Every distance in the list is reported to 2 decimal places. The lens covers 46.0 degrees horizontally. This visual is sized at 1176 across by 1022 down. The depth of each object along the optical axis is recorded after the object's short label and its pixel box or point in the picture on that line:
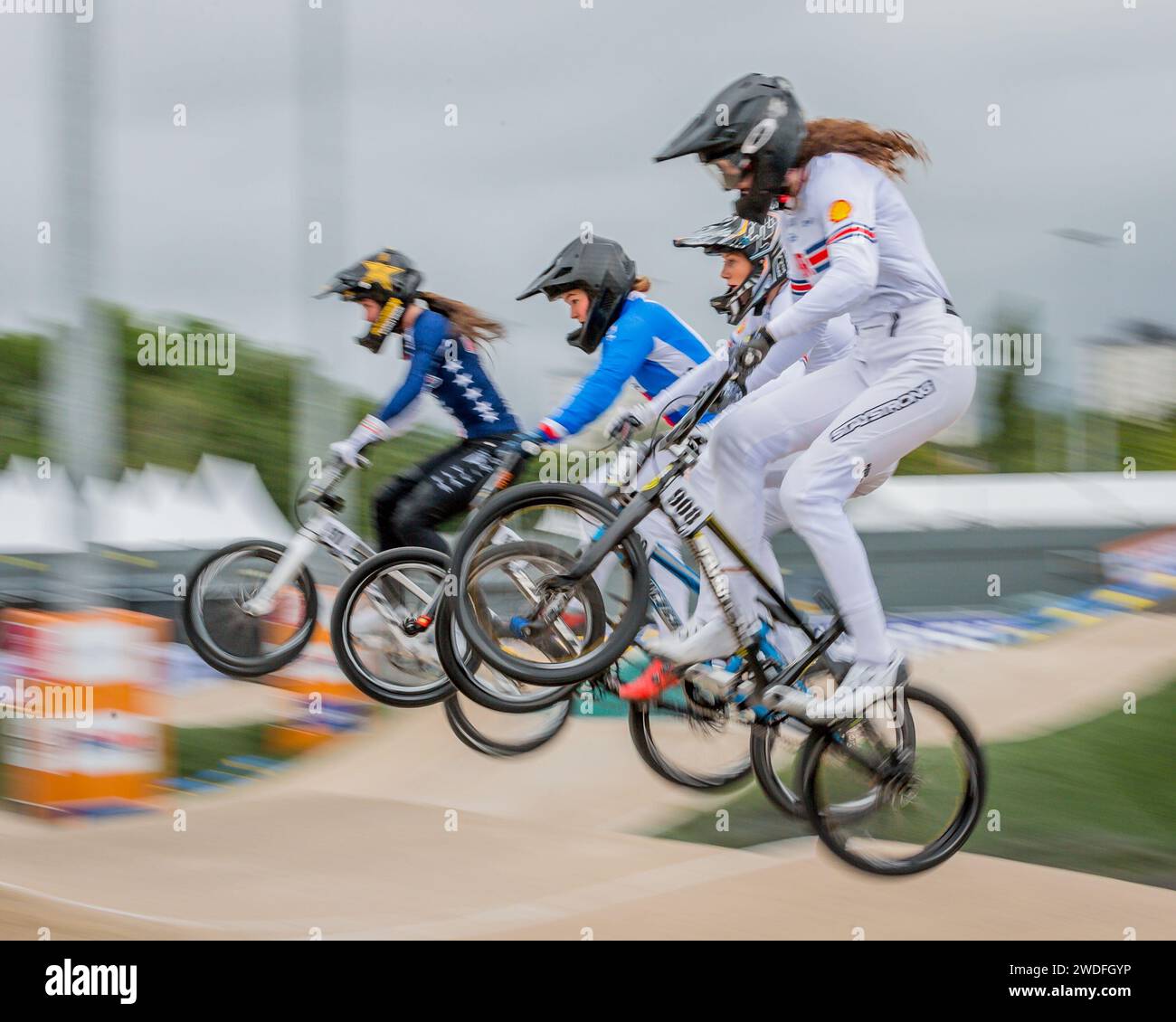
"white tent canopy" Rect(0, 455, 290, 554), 10.94
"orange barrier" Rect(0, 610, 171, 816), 8.01
